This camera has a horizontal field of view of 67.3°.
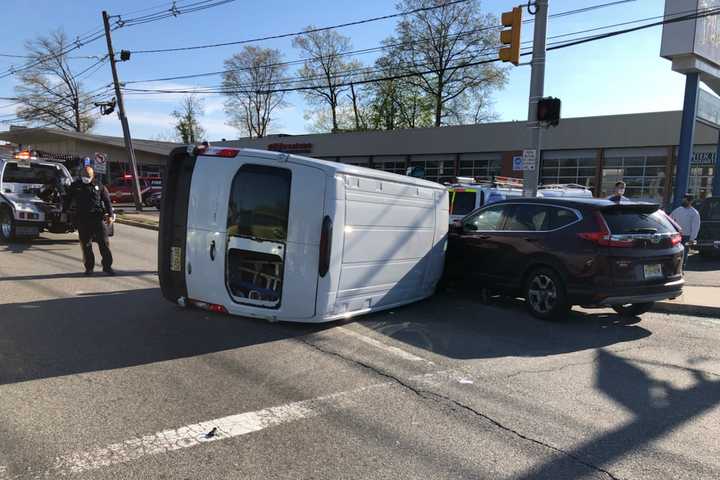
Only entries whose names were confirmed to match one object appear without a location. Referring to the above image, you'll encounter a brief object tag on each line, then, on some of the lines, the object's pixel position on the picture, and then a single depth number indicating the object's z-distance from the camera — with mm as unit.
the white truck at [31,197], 12680
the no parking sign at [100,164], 22375
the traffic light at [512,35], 10555
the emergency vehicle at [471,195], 12523
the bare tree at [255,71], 57156
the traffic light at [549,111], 10586
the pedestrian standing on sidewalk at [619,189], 11219
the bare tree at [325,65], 55094
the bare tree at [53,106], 57312
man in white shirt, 11508
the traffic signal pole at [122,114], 25016
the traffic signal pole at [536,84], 10805
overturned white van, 5637
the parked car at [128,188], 33859
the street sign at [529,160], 10930
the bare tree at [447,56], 42500
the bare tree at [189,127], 73000
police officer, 9055
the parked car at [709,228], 14172
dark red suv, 6527
